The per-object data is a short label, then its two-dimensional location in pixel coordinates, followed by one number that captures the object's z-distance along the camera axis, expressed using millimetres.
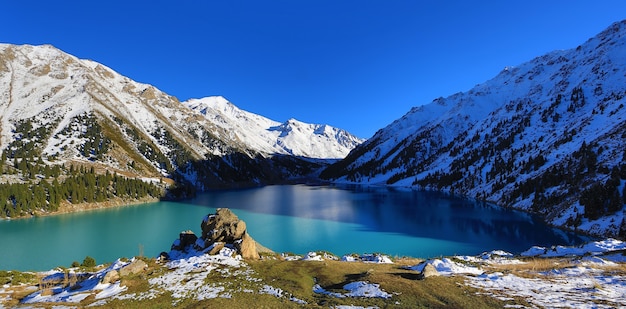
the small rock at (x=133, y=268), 20697
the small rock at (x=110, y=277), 18875
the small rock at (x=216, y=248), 25000
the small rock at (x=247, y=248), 25125
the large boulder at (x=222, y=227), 27703
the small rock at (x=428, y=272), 19406
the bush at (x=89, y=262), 33756
